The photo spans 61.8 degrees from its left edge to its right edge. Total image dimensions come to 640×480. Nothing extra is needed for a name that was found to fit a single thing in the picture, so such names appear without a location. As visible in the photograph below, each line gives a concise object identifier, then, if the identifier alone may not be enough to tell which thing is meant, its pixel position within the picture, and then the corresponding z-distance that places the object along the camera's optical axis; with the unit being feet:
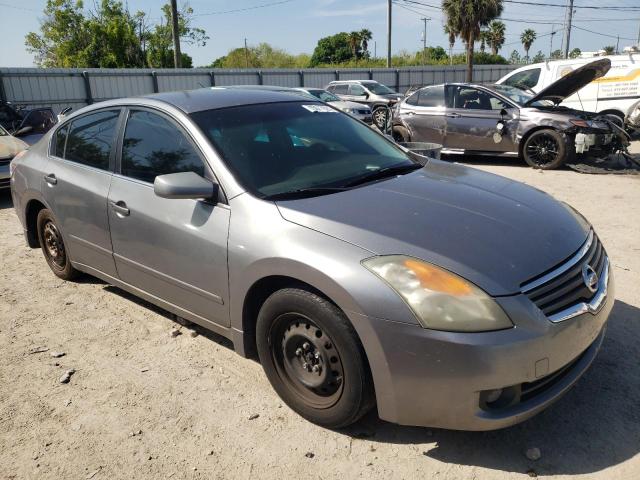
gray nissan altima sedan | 7.28
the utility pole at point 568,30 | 122.83
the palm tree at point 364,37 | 247.66
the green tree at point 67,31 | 139.54
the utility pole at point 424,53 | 202.66
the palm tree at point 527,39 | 273.54
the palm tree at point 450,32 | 106.17
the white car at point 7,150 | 27.27
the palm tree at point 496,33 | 210.59
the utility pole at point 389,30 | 116.98
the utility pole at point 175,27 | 70.03
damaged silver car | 29.78
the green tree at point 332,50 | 275.59
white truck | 39.70
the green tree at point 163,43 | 144.46
